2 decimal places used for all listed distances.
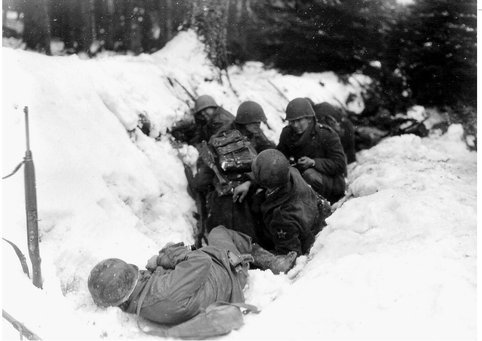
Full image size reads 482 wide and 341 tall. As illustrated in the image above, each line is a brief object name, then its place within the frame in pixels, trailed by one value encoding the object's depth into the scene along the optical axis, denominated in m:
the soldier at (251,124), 5.68
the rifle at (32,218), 3.04
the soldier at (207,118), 5.86
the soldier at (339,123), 6.70
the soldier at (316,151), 5.70
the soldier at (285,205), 4.45
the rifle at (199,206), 5.28
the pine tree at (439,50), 7.78
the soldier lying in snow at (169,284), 3.14
